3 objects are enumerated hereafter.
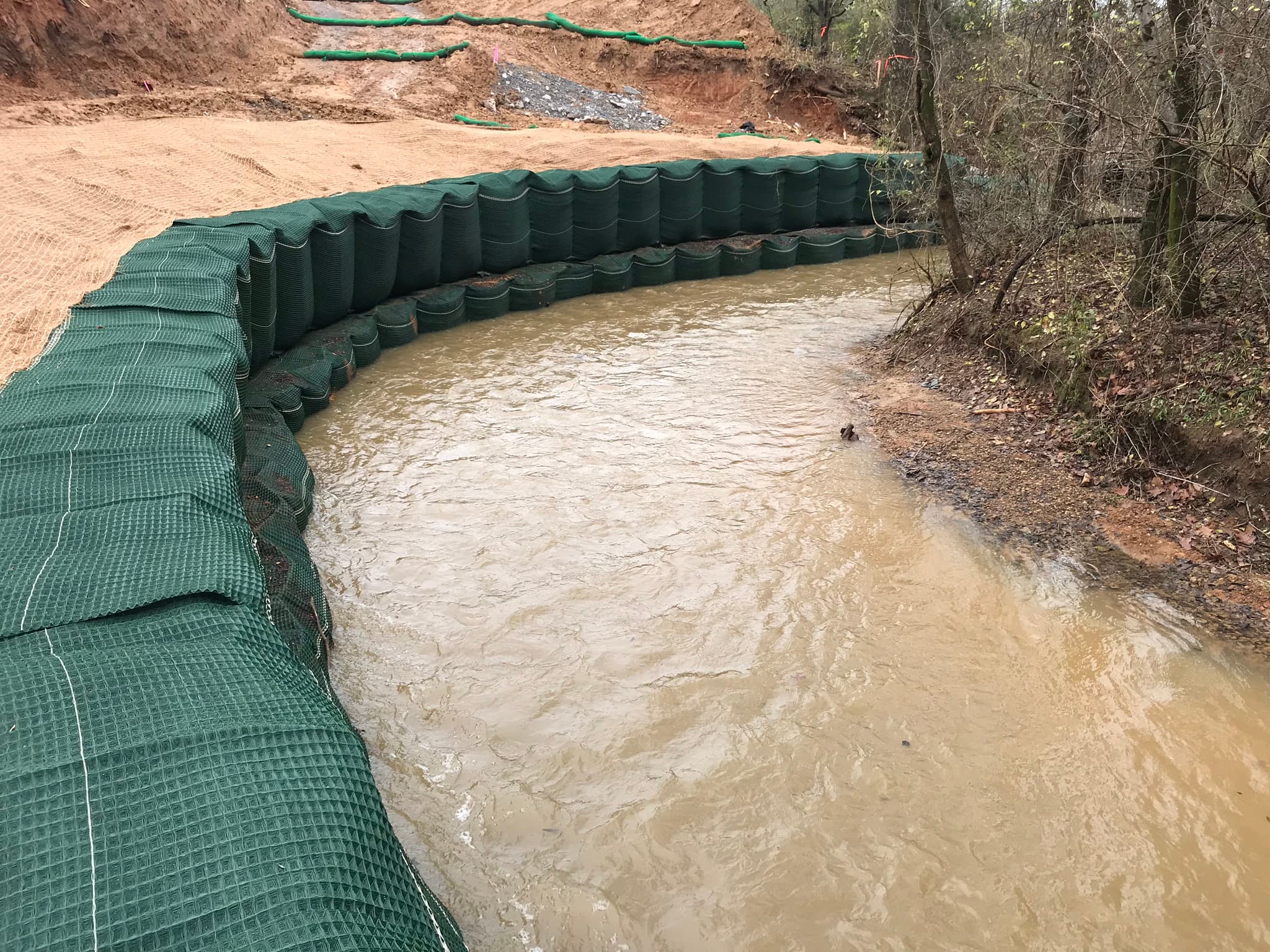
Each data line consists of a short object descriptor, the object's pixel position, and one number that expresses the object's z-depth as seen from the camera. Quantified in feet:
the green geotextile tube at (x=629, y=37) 60.03
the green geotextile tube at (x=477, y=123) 47.73
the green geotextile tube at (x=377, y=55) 50.37
